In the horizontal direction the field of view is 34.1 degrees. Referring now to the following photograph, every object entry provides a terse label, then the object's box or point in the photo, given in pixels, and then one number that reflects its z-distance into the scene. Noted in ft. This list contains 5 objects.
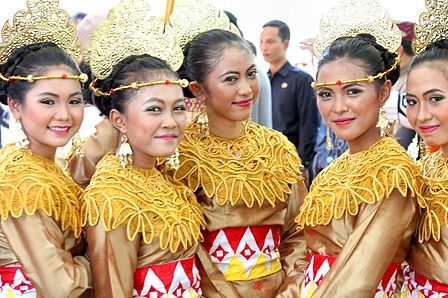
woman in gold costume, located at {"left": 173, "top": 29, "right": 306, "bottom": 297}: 9.12
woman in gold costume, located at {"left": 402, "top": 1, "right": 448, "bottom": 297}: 7.79
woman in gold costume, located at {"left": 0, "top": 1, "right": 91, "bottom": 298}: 7.45
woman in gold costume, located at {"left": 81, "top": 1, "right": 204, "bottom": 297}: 7.72
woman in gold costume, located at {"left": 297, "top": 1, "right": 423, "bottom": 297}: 7.66
